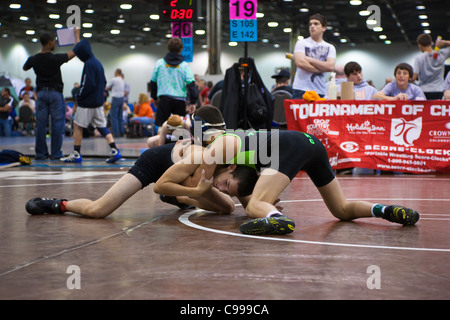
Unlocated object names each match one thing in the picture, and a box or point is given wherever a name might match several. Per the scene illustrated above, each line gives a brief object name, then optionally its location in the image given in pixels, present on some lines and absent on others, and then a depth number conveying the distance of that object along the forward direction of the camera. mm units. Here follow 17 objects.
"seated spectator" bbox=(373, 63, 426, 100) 9602
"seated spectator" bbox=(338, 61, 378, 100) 10062
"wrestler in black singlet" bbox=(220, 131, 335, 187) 4633
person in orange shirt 22569
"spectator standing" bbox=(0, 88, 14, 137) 24669
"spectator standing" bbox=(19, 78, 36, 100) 26959
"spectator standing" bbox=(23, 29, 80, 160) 11633
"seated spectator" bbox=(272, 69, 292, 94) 12180
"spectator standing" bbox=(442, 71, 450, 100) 10330
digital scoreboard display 14891
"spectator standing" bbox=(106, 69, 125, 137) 21828
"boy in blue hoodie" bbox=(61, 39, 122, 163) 11477
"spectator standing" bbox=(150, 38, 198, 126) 10961
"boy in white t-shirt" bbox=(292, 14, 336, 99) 9406
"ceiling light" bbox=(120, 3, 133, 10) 30061
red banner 9312
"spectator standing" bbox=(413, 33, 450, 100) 10578
